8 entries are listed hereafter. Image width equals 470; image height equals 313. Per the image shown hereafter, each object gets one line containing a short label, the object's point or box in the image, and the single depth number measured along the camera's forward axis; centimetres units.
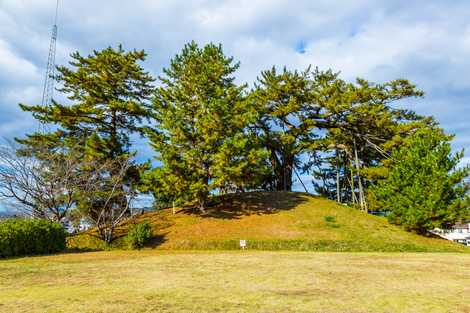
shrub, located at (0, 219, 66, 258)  1447
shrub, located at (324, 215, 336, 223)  2212
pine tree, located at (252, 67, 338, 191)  2969
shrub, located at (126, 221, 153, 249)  1852
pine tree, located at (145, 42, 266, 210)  2109
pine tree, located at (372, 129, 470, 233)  1944
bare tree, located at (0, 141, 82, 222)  1866
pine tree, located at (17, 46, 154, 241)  2277
